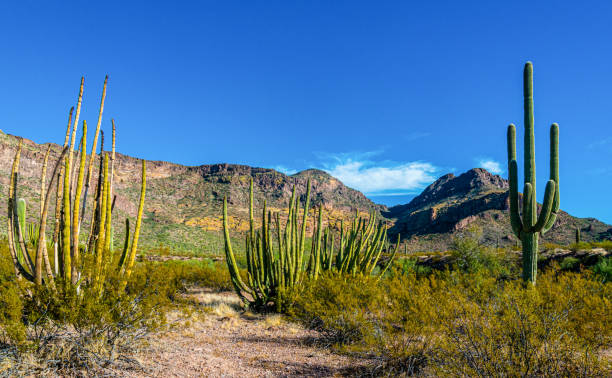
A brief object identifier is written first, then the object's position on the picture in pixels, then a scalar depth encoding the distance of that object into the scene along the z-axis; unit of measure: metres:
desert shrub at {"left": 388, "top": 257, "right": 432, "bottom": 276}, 16.98
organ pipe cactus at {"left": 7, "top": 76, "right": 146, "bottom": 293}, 5.19
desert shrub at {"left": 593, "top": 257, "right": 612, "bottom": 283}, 11.19
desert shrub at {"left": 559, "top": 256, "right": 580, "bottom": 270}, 14.02
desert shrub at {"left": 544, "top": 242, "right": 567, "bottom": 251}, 17.62
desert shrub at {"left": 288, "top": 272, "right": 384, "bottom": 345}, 7.03
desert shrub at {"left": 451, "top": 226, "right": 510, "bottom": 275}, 16.01
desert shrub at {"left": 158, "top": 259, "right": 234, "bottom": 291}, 15.07
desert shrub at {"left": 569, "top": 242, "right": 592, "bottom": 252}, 16.41
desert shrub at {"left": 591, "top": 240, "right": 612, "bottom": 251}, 15.20
